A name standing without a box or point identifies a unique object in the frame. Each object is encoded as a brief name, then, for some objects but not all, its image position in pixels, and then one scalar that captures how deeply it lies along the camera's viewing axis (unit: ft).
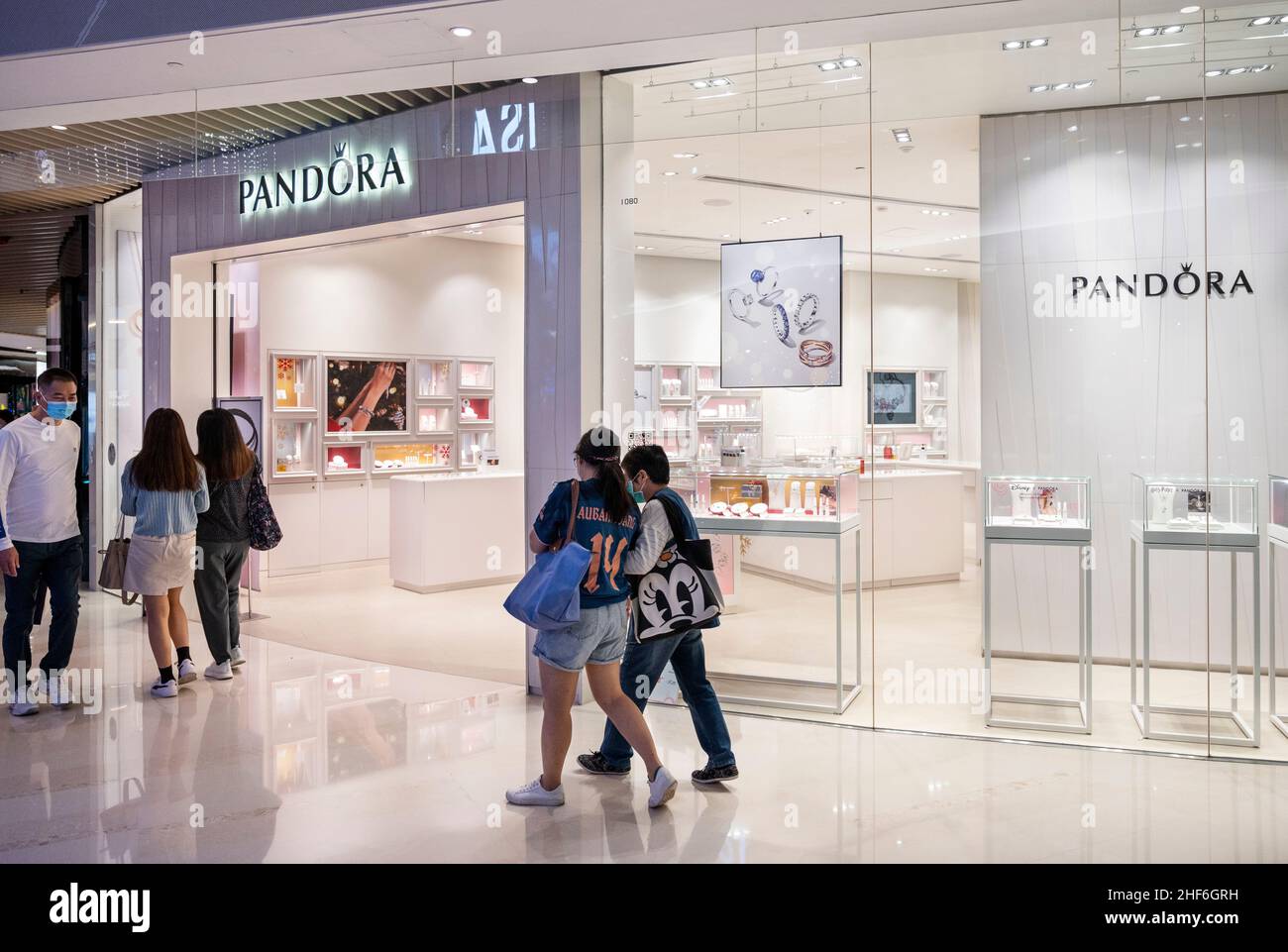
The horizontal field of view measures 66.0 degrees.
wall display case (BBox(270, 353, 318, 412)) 31.04
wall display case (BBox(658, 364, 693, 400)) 17.12
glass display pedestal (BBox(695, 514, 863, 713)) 17.04
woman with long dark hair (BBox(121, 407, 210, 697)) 17.30
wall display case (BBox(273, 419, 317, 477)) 31.01
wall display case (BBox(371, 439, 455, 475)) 33.81
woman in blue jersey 11.69
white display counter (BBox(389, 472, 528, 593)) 28.07
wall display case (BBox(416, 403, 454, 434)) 34.96
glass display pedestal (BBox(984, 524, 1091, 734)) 15.62
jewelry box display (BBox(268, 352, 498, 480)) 31.40
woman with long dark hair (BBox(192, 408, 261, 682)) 18.75
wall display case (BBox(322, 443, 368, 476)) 32.27
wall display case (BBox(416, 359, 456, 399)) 34.83
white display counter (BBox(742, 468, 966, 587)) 26.63
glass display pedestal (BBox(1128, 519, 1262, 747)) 14.62
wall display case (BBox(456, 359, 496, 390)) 36.01
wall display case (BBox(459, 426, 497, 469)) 36.09
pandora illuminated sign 21.29
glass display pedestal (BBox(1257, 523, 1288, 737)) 14.82
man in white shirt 16.26
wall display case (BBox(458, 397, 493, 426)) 36.11
